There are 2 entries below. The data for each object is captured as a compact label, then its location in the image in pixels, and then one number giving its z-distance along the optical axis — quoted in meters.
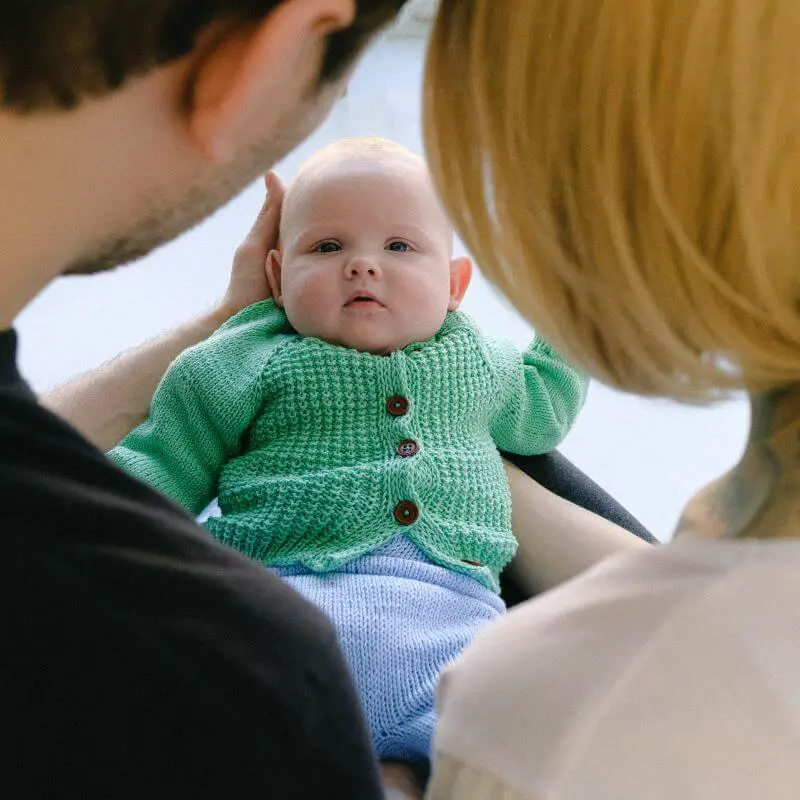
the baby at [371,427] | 1.11
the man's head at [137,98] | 0.72
